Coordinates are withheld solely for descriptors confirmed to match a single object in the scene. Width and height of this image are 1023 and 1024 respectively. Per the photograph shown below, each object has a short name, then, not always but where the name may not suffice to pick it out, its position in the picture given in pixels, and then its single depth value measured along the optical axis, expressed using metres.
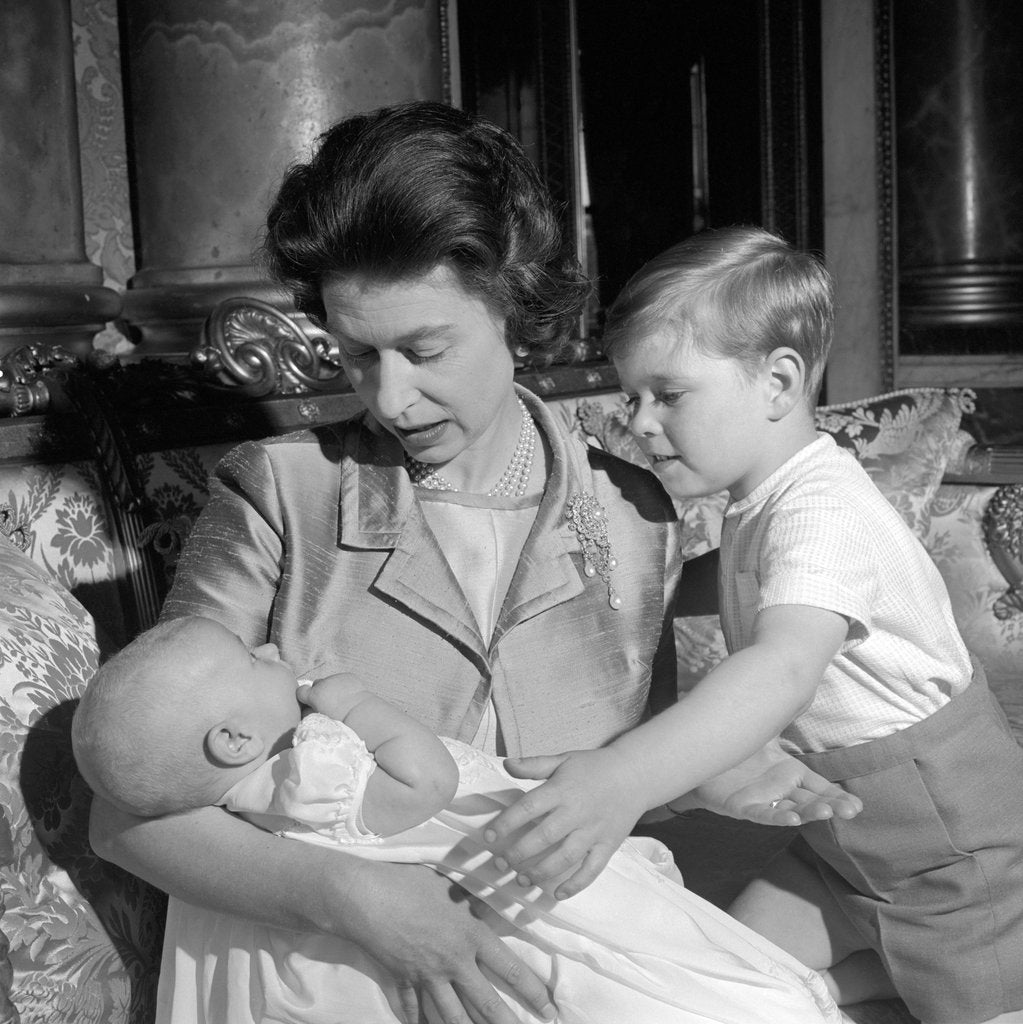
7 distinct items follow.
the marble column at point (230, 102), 3.00
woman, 1.71
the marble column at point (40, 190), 2.76
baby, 1.41
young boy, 1.82
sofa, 1.53
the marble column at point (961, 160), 4.73
